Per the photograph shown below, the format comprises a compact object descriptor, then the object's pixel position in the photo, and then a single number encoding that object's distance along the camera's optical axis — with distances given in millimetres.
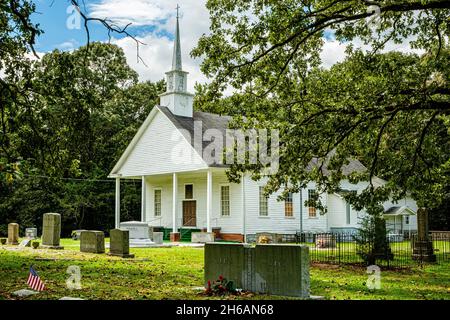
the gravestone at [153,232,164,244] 29938
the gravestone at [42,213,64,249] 25609
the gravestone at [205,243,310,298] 11320
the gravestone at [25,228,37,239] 35597
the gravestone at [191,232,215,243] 33844
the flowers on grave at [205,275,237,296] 11922
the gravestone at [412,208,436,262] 22266
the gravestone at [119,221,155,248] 28608
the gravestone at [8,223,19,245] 29062
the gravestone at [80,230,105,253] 23188
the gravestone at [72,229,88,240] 37688
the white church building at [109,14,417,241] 36281
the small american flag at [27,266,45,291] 11840
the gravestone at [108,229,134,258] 21500
